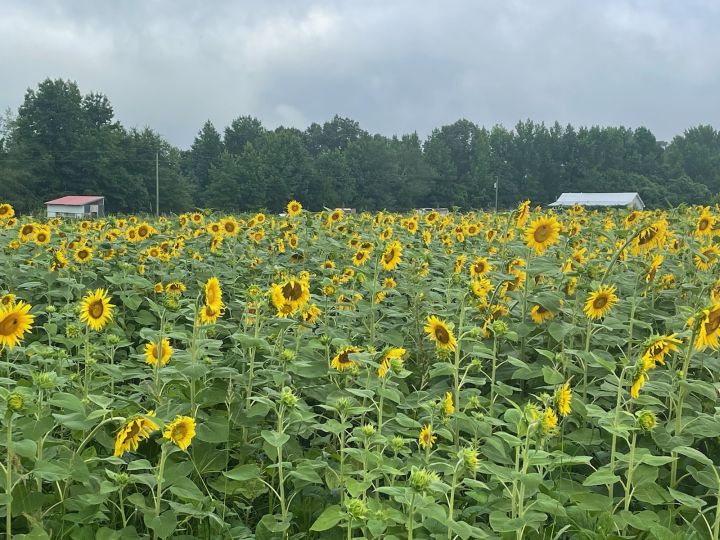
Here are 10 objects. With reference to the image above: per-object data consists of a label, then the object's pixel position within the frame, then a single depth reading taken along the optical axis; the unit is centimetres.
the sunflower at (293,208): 644
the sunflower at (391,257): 392
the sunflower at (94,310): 292
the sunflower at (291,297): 285
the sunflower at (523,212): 380
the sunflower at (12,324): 237
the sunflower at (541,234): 337
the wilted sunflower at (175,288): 410
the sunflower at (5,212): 724
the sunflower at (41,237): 545
